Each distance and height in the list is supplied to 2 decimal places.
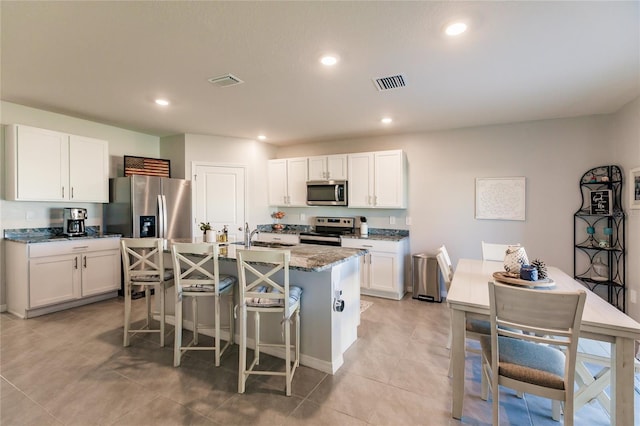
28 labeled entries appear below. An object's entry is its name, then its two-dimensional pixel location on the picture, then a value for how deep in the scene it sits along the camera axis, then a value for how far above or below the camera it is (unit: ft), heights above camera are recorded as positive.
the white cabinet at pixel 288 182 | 17.97 +1.82
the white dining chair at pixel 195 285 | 8.24 -2.09
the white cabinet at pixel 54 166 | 11.82 +1.99
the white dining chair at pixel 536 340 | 4.97 -2.25
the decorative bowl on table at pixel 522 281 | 6.79 -1.63
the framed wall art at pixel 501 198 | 13.77 +0.59
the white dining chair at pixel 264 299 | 7.08 -2.14
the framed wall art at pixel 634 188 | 10.57 +0.79
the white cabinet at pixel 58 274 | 11.67 -2.57
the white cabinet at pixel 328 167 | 16.65 +2.50
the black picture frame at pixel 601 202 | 11.85 +0.34
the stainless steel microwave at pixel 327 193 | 16.57 +1.07
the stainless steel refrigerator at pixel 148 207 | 14.34 +0.25
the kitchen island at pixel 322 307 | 8.04 -2.68
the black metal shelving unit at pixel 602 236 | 11.82 -1.07
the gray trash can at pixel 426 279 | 14.16 -3.26
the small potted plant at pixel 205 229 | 10.91 -0.63
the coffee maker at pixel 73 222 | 13.29 -0.42
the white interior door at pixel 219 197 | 16.84 +0.87
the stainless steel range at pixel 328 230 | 16.08 -1.13
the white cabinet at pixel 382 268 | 14.42 -2.78
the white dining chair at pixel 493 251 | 10.75 -1.47
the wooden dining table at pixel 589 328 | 5.11 -2.11
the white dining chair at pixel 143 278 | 9.32 -2.06
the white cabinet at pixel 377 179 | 15.24 +1.67
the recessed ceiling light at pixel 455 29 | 6.46 +4.01
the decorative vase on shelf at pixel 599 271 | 12.13 -2.46
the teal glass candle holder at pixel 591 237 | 12.45 -1.12
